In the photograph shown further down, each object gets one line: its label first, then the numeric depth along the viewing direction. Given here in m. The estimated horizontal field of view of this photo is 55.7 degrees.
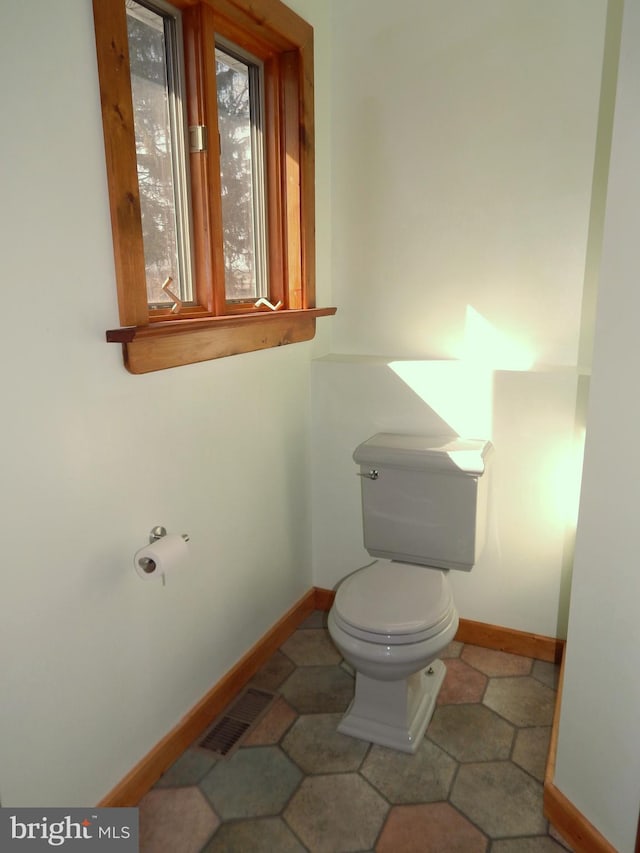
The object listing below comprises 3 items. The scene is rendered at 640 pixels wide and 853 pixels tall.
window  1.45
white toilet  1.79
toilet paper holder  1.54
